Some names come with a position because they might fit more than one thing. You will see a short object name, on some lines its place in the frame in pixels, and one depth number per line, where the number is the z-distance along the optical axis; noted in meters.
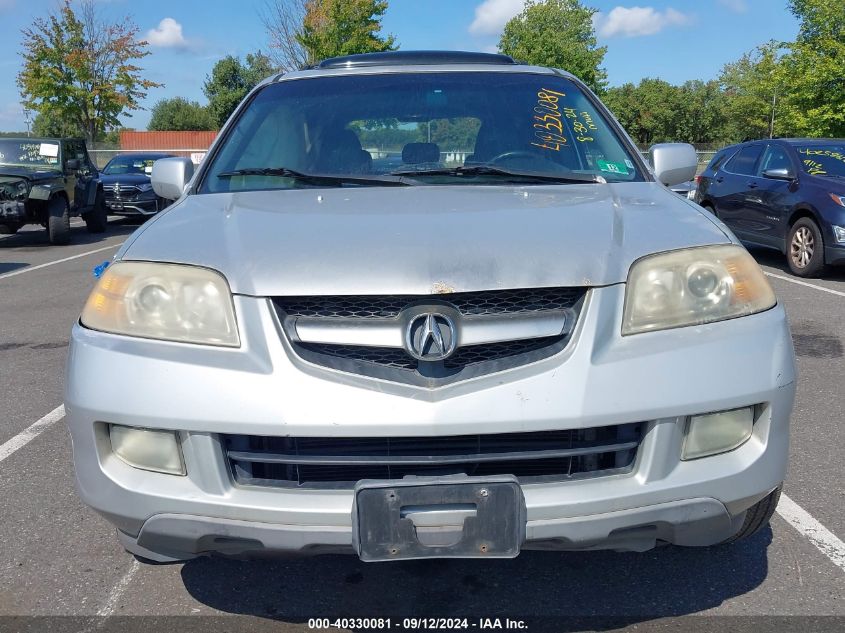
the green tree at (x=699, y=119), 72.56
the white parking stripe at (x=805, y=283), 8.41
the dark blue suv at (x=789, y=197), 8.98
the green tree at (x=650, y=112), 71.75
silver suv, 2.04
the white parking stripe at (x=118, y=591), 2.64
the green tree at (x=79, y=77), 34.50
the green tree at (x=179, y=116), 72.12
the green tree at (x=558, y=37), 53.31
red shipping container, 46.69
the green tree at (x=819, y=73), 19.31
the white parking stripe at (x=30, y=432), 4.14
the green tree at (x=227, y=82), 66.25
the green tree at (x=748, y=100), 44.47
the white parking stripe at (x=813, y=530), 2.92
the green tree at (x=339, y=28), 26.56
